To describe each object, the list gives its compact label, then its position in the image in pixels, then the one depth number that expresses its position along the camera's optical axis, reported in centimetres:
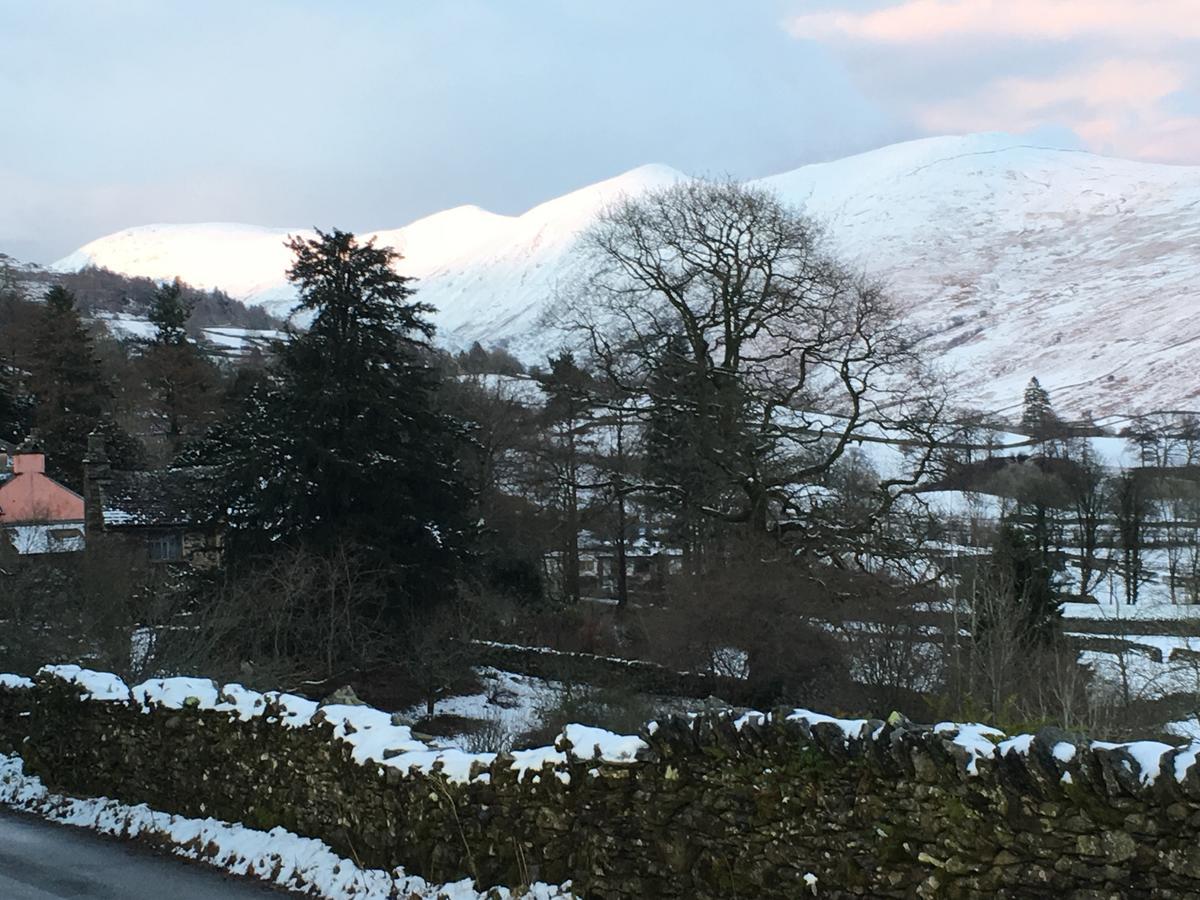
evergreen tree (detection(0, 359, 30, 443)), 5744
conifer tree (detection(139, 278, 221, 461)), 6406
